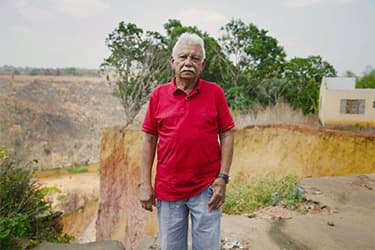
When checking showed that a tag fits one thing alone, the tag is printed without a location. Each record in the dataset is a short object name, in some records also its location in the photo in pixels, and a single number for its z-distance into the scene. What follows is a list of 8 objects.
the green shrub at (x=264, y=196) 4.33
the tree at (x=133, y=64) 11.18
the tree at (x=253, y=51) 12.85
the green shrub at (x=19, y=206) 3.38
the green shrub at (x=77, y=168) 20.19
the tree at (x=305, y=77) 12.04
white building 9.43
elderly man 1.76
